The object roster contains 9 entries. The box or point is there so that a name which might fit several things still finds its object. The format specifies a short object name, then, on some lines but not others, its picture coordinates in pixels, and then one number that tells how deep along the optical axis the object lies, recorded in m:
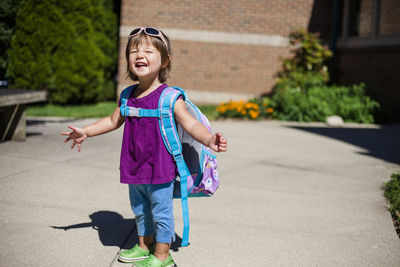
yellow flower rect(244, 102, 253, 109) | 10.59
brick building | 13.62
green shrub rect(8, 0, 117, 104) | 11.65
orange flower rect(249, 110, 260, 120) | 10.48
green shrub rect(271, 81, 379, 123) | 10.86
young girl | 2.93
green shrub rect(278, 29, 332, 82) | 12.80
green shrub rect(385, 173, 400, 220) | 4.48
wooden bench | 6.86
